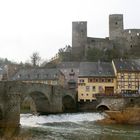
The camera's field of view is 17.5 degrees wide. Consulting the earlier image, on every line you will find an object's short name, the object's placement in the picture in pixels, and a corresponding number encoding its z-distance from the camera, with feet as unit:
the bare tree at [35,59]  405.02
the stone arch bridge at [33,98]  145.28
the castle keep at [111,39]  336.08
